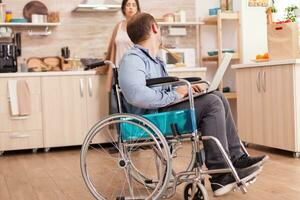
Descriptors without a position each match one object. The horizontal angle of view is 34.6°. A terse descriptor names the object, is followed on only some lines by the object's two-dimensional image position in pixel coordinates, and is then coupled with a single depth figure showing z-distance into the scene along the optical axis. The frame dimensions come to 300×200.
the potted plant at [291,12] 5.34
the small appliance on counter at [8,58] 4.54
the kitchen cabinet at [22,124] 4.42
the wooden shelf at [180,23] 5.24
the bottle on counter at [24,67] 4.74
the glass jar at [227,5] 5.39
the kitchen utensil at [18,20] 4.84
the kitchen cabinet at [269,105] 3.64
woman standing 4.14
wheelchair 2.03
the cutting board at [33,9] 4.99
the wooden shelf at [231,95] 5.20
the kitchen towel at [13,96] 4.38
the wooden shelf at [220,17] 5.20
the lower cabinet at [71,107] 4.55
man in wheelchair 2.16
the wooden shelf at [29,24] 4.82
